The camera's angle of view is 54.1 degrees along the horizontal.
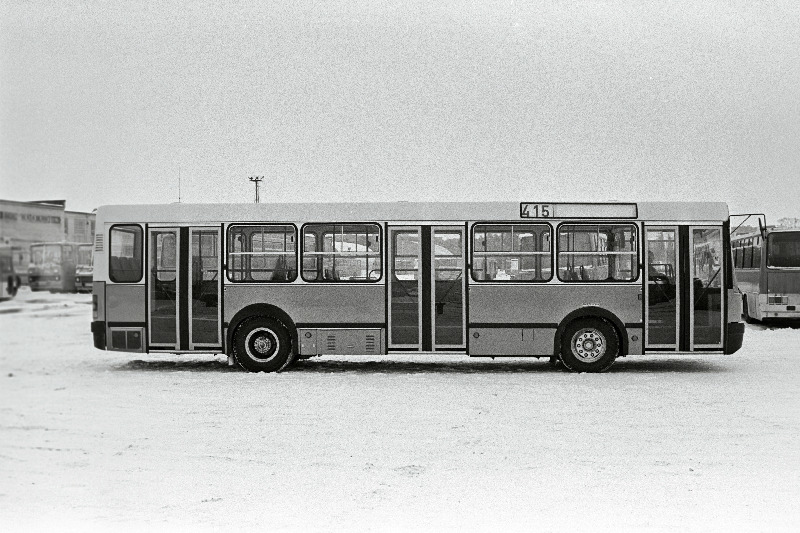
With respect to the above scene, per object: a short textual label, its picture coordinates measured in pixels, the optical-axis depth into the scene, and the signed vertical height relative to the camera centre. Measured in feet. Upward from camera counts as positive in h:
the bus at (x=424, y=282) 34.91 -0.42
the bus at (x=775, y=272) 57.77 -0.14
